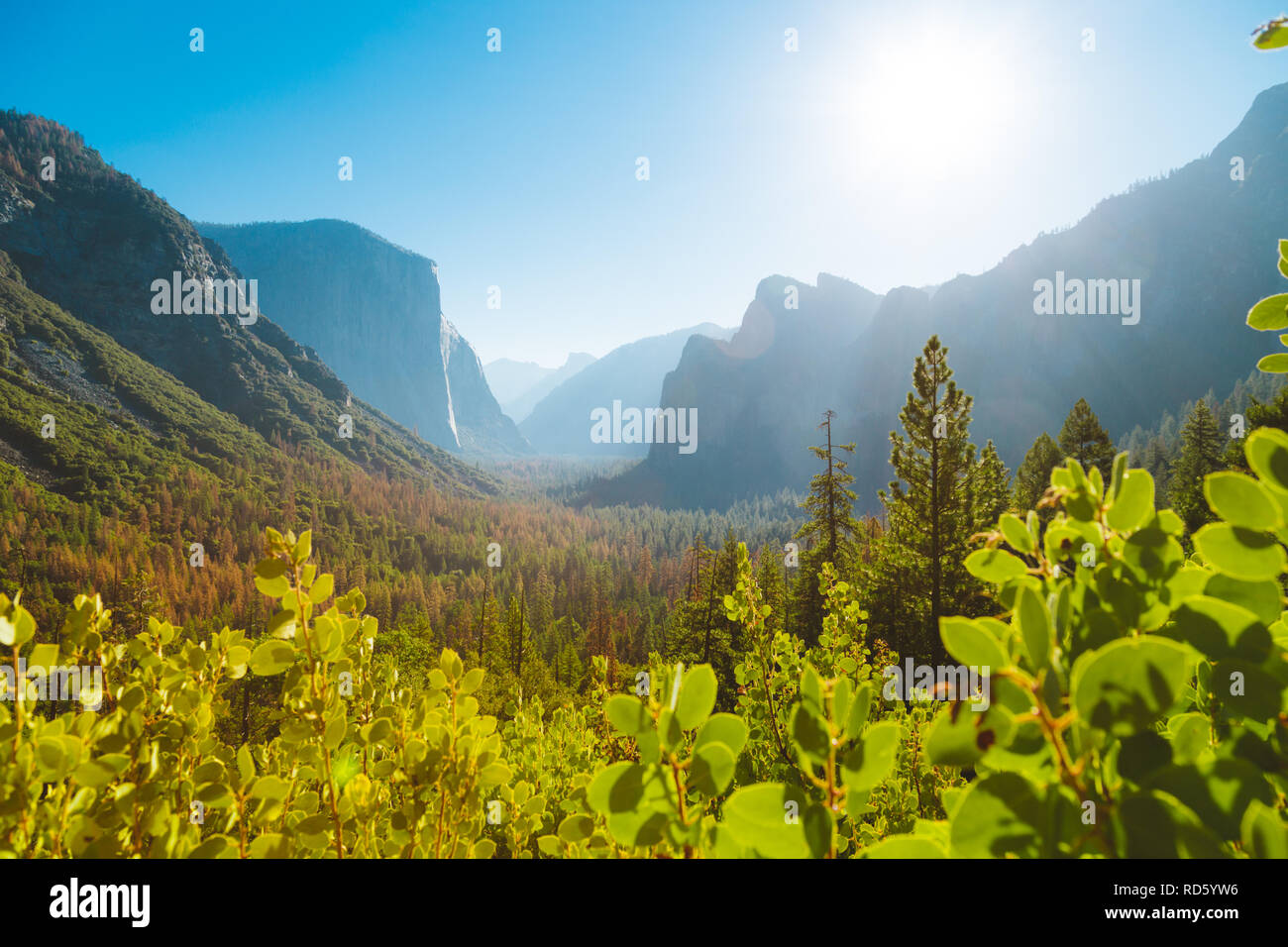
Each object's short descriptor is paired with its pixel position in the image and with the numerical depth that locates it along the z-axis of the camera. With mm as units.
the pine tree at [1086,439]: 18214
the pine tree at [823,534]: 14844
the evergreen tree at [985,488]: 10969
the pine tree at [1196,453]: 20672
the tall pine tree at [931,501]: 10336
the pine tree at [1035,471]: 20412
